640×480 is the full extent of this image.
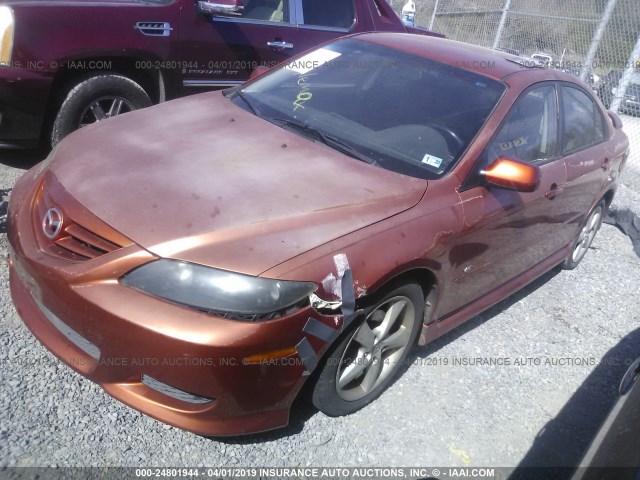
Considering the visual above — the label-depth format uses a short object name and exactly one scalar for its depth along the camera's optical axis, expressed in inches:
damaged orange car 85.6
